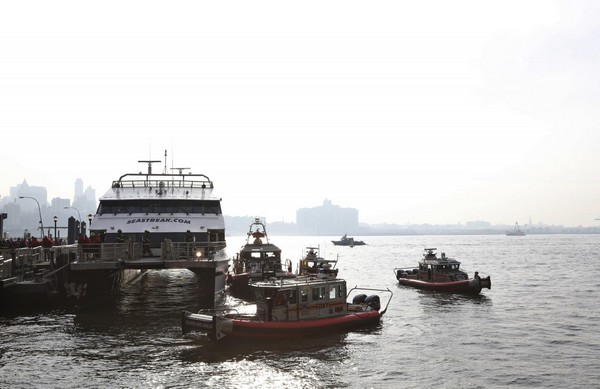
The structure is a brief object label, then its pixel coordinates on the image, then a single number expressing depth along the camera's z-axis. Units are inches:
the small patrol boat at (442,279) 1807.3
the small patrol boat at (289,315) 945.5
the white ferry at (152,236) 1136.2
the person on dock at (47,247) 1478.5
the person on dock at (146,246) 1263.0
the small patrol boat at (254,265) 1625.2
